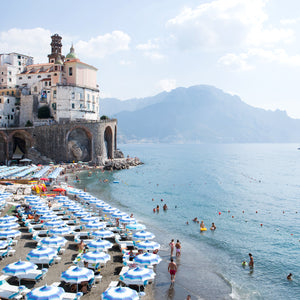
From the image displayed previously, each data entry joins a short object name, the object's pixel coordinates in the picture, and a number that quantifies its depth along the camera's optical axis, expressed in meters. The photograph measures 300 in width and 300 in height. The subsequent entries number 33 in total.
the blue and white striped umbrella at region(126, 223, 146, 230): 25.98
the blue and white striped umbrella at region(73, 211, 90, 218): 30.88
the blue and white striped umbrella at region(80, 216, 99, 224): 28.54
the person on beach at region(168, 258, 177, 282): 19.34
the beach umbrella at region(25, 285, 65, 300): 13.82
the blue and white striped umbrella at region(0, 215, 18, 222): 26.55
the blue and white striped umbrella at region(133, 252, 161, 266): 19.19
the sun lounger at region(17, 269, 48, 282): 17.09
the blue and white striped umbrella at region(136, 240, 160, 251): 21.56
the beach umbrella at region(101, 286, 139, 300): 14.17
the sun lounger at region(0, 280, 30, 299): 15.55
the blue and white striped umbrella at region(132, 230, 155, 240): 23.78
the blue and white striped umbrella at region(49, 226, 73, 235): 24.34
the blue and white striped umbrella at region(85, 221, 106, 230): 25.87
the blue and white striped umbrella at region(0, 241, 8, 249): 21.09
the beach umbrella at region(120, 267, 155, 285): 16.68
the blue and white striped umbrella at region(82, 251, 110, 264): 18.67
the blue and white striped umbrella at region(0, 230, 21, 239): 22.98
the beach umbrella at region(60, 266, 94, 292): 15.95
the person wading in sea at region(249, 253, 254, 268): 23.70
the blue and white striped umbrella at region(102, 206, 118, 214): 31.89
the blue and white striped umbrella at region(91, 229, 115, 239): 24.09
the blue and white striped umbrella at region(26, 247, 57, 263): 18.61
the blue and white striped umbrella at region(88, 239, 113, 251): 21.14
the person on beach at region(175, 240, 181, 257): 24.47
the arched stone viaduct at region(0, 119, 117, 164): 81.25
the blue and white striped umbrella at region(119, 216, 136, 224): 28.34
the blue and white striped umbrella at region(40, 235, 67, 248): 21.45
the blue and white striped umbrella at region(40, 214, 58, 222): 28.17
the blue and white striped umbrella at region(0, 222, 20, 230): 24.45
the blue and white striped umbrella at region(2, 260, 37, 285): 16.38
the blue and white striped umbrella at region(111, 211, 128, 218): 29.95
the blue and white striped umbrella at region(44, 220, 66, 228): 26.42
